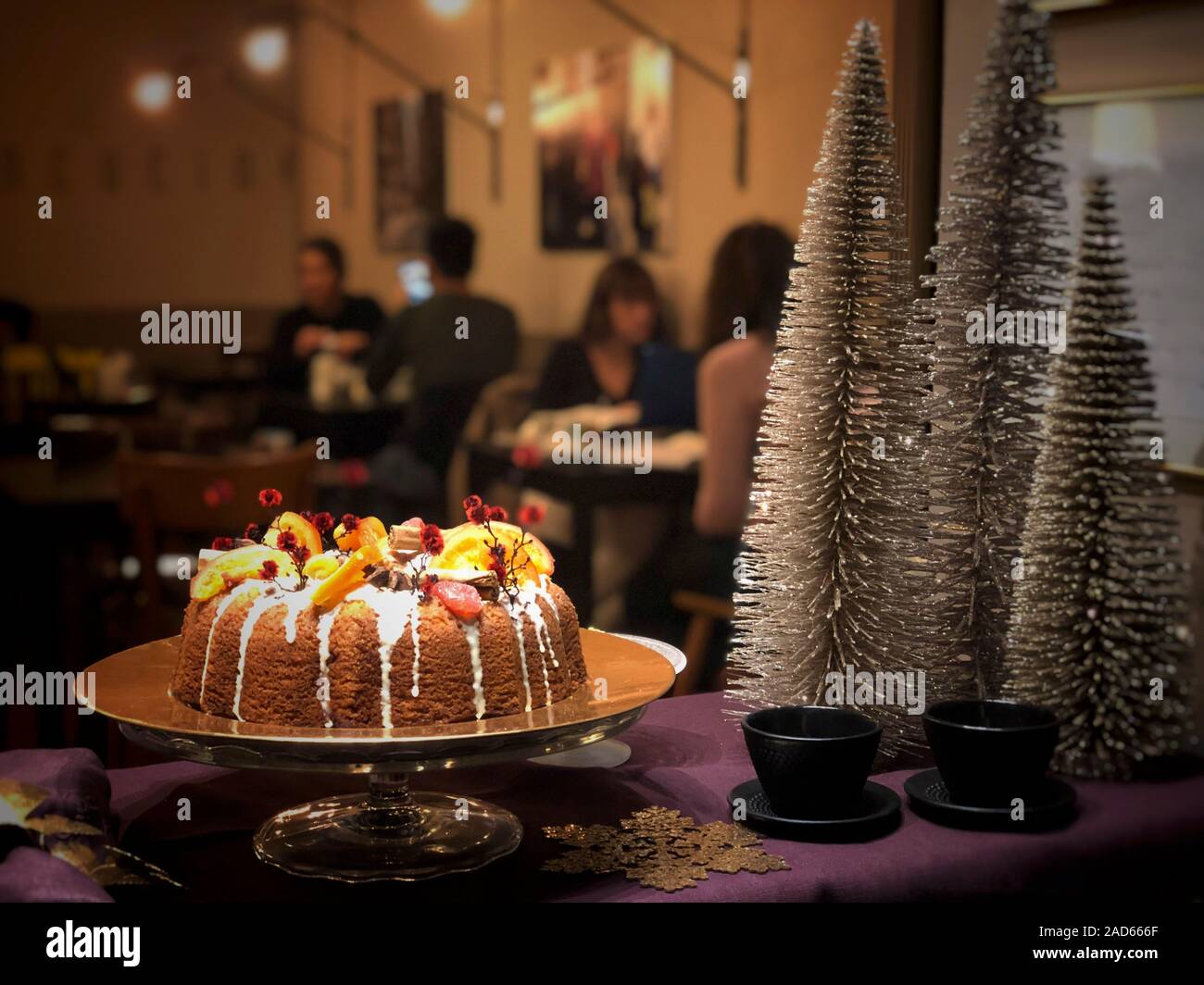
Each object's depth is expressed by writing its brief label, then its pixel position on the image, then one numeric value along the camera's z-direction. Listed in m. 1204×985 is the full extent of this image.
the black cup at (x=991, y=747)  0.98
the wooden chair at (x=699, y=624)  2.30
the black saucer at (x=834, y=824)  0.96
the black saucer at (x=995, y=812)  0.99
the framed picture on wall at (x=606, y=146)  4.21
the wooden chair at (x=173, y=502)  2.49
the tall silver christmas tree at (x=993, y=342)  1.08
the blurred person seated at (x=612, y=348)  3.56
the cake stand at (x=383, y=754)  0.89
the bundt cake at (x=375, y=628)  0.94
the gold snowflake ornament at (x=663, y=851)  0.91
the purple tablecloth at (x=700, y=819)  0.90
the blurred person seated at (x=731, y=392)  2.27
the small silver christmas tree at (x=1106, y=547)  1.03
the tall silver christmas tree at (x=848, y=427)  1.09
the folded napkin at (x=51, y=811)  0.81
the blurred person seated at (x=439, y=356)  3.78
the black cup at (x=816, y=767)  0.95
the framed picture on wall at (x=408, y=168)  5.58
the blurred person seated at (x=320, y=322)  4.44
